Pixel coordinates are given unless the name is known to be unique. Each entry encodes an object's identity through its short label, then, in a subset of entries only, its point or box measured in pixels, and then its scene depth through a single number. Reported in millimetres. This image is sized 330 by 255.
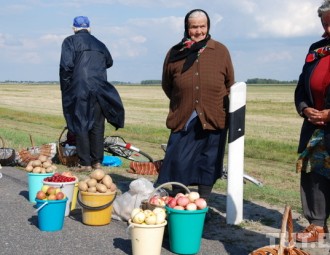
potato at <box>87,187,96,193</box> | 5848
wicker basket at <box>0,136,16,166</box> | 9766
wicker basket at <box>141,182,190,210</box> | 5172
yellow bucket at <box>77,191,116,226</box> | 5793
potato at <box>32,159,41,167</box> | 7055
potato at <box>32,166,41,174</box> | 7000
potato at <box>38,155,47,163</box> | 7082
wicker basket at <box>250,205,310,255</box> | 4023
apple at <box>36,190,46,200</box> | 5696
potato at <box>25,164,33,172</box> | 7051
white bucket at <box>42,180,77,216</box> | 6125
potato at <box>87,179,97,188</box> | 5891
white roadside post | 5887
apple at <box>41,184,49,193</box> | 5832
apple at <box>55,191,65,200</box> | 5762
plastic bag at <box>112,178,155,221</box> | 6000
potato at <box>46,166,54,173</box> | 7091
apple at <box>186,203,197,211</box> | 4877
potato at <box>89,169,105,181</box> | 5910
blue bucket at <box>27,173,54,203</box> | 6910
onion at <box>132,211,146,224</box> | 4727
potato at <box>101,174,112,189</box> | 5898
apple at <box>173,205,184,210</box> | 4910
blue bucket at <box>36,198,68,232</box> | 5582
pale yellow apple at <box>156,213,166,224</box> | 4766
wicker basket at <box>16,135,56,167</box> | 9820
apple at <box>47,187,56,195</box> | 5772
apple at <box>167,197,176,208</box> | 4984
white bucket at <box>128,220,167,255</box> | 4668
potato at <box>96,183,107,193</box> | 5824
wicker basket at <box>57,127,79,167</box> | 9930
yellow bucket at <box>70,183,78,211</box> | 6521
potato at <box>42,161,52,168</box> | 7082
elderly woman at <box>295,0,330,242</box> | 5008
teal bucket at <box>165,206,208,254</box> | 4859
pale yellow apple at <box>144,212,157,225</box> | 4730
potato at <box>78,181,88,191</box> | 5871
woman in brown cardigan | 5945
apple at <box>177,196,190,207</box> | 4930
